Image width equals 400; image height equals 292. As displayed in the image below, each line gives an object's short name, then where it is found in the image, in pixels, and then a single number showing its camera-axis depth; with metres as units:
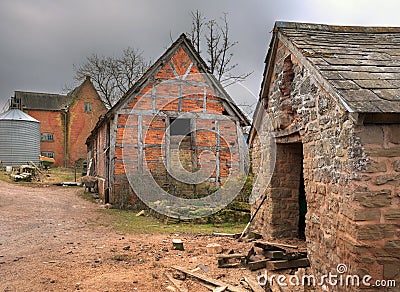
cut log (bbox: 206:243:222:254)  6.62
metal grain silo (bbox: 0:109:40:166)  27.31
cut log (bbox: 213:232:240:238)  8.09
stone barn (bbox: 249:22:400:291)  3.81
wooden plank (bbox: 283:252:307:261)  5.60
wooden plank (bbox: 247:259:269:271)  5.57
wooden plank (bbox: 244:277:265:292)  4.69
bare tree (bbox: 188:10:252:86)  22.17
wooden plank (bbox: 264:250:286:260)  5.61
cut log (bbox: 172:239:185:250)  7.02
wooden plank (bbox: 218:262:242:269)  5.75
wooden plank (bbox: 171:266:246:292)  4.77
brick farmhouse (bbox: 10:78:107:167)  32.72
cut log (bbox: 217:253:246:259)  5.96
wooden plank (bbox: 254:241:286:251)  5.91
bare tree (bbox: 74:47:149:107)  28.23
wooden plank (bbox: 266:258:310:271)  5.46
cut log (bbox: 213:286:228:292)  4.71
